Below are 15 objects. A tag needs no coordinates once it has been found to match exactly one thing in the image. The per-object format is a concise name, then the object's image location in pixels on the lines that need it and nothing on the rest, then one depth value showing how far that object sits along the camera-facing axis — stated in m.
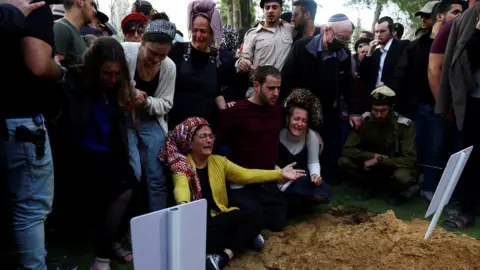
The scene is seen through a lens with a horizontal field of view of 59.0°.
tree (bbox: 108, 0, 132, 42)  11.90
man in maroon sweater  3.62
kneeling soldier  4.22
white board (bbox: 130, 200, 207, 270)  1.43
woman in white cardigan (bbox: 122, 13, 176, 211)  2.99
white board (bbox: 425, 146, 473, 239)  2.35
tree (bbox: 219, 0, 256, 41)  8.58
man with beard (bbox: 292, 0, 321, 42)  4.50
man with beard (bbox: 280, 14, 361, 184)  4.14
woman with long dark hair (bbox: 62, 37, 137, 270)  2.67
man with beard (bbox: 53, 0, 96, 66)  2.92
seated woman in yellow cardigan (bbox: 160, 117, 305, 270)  3.00
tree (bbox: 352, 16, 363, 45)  31.80
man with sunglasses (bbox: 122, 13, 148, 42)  4.63
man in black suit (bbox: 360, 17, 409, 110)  4.94
